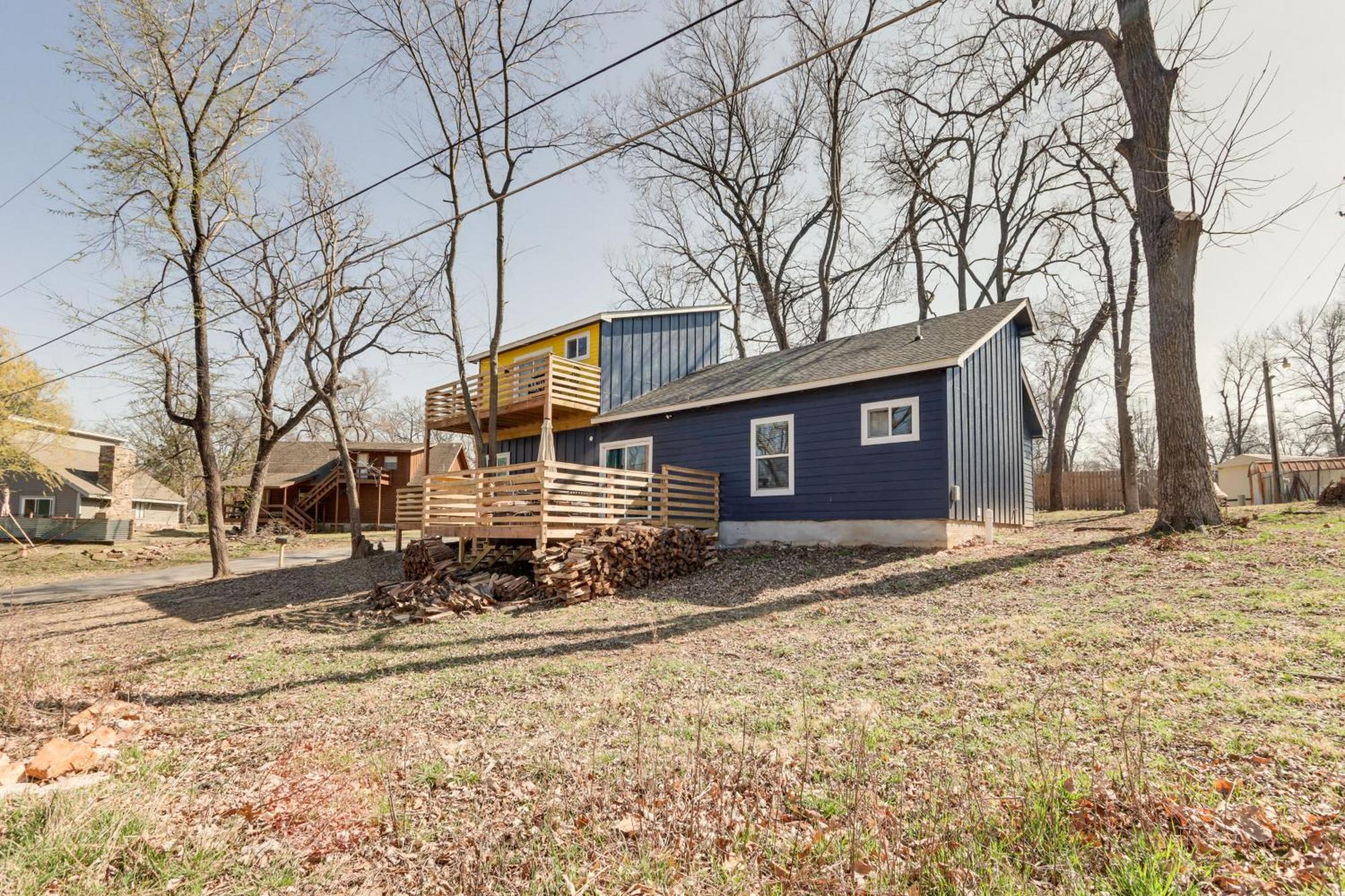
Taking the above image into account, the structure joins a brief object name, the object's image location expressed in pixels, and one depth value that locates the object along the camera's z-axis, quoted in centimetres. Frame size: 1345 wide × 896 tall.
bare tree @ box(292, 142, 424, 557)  1864
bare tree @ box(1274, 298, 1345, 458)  3475
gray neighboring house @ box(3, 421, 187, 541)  3094
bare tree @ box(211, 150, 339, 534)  1836
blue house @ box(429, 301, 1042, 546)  1211
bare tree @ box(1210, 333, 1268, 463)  3897
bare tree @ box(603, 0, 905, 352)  2253
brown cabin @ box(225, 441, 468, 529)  3662
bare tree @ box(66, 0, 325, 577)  1370
